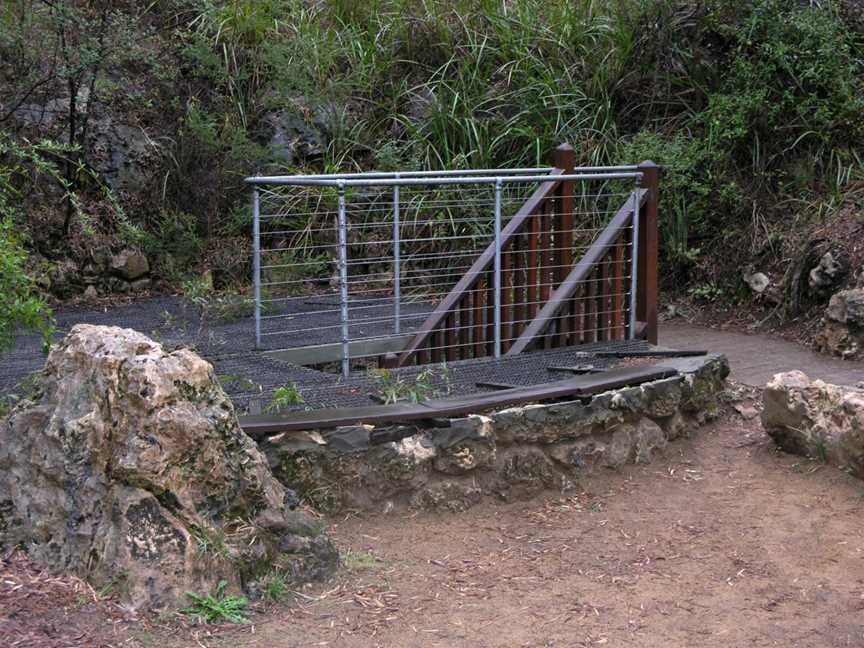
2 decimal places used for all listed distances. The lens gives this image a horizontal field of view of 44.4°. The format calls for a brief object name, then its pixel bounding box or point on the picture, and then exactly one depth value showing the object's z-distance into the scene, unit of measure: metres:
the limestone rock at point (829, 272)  8.00
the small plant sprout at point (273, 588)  3.93
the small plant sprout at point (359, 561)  4.39
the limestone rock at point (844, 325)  7.24
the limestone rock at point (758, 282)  8.62
